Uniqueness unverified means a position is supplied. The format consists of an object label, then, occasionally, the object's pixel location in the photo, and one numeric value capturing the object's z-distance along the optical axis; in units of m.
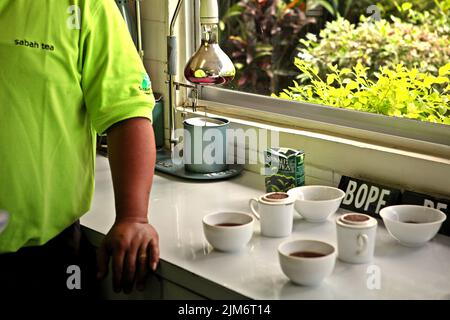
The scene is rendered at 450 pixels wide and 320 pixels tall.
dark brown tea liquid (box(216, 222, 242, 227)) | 1.63
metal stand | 2.16
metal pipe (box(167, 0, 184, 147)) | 2.21
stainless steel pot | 2.13
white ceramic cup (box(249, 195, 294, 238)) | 1.67
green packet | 1.91
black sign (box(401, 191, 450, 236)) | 1.68
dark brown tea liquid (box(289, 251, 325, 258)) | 1.46
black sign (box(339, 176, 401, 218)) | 1.78
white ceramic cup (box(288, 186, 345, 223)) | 1.76
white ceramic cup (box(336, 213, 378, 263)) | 1.50
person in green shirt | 1.54
